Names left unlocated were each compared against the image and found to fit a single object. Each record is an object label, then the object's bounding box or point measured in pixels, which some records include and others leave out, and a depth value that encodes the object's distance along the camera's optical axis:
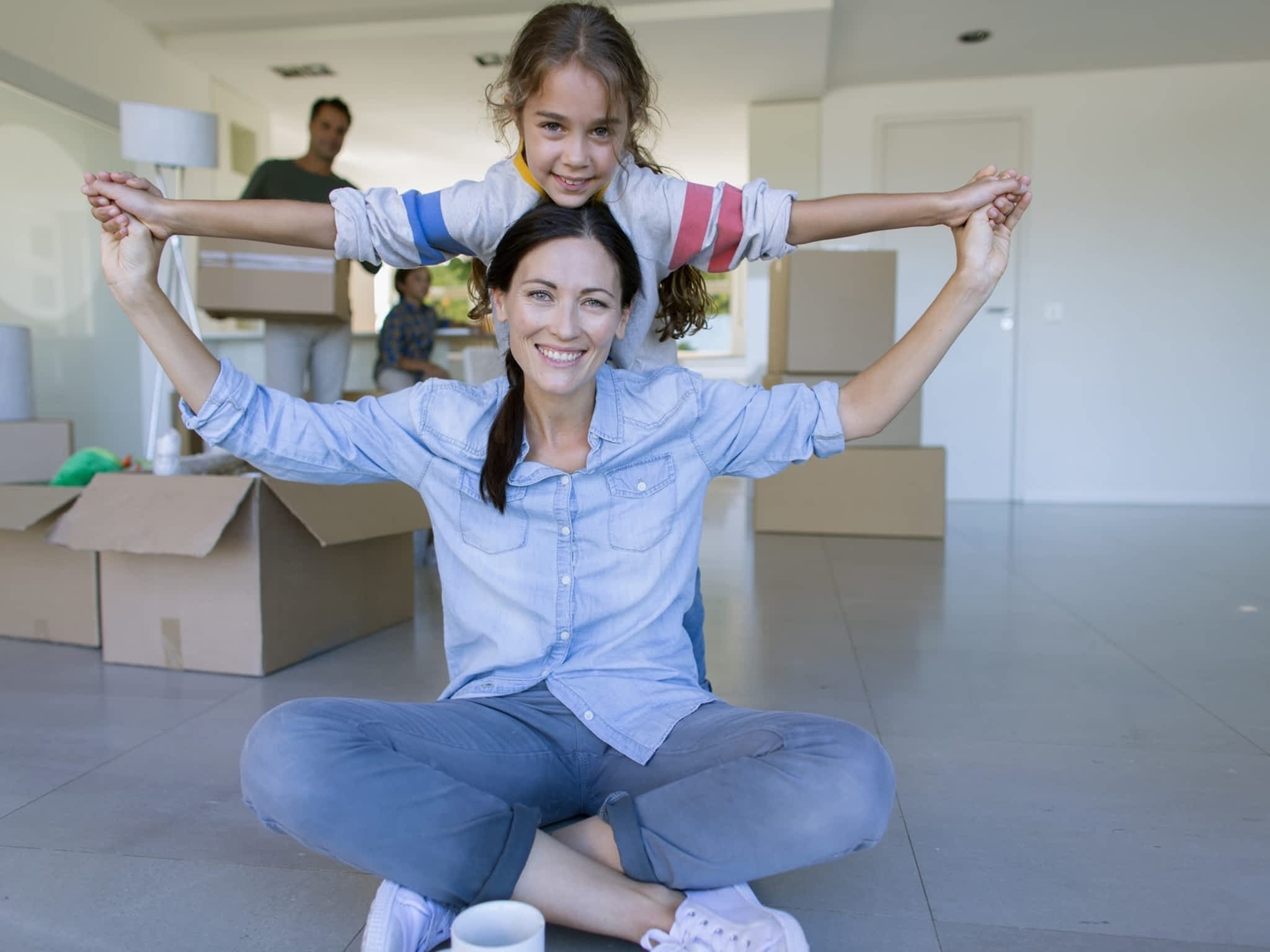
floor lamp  2.61
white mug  0.81
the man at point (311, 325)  3.22
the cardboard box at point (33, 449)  2.73
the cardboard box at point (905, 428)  4.28
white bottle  2.04
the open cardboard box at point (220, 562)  1.87
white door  5.66
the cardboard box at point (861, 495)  4.09
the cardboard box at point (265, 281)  3.01
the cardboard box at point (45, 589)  2.17
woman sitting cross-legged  0.90
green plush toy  2.21
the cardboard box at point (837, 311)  4.16
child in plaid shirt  4.36
